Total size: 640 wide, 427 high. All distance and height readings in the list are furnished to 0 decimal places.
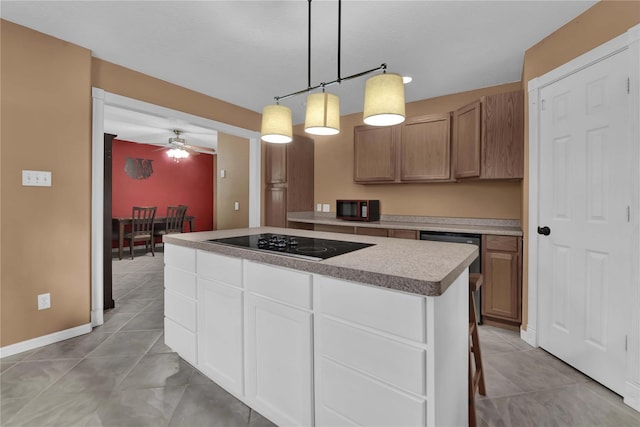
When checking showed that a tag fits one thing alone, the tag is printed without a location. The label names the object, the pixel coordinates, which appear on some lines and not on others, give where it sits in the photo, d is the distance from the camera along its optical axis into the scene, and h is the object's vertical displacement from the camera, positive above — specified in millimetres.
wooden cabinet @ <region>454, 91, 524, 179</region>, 2625 +727
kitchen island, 964 -488
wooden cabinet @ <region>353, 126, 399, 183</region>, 3613 +768
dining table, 5418 -218
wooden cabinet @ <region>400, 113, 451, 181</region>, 3254 +753
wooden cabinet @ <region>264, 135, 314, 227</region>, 4250 +493
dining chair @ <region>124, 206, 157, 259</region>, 5767 -291
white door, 1764 -33
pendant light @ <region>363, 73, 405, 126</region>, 1330 +542
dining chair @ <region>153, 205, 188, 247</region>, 6348 -193
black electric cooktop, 1388 -181
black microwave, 3784 +43
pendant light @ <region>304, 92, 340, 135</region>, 1567 +548
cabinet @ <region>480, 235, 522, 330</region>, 2596 -602
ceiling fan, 5646 +1316
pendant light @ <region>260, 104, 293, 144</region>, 1694 +532
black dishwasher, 2774 -246
